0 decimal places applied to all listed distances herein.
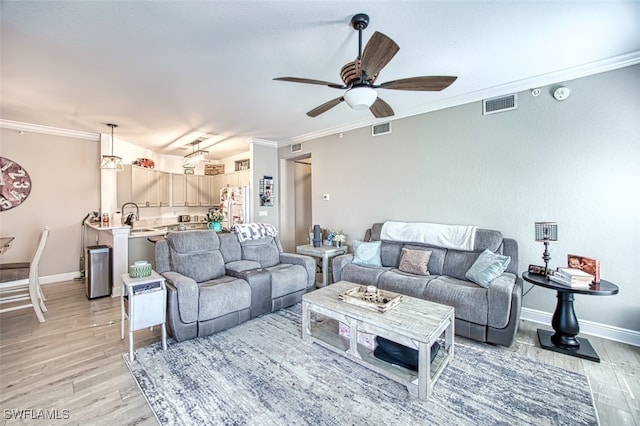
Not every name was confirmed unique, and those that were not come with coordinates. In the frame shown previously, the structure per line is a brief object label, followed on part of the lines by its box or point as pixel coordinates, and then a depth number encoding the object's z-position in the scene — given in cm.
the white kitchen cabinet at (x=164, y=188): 634
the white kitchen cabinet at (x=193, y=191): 703
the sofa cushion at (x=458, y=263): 315
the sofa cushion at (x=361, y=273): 330
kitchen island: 400
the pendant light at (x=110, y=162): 441
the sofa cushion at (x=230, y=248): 353
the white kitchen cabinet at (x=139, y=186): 544
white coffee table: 184
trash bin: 385
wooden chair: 301
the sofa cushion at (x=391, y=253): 370
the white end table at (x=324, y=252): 421
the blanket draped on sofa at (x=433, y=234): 331
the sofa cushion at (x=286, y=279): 329
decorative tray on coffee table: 221
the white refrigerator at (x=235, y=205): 573
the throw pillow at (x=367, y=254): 371
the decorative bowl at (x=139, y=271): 249
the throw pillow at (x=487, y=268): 271
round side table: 234
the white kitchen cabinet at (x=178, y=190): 671
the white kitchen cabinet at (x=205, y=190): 730
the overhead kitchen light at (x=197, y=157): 514
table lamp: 264
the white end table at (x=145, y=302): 233
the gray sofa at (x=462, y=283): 247
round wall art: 423
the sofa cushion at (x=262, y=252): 372
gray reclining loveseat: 260
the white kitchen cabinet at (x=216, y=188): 734
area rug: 170
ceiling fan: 182
